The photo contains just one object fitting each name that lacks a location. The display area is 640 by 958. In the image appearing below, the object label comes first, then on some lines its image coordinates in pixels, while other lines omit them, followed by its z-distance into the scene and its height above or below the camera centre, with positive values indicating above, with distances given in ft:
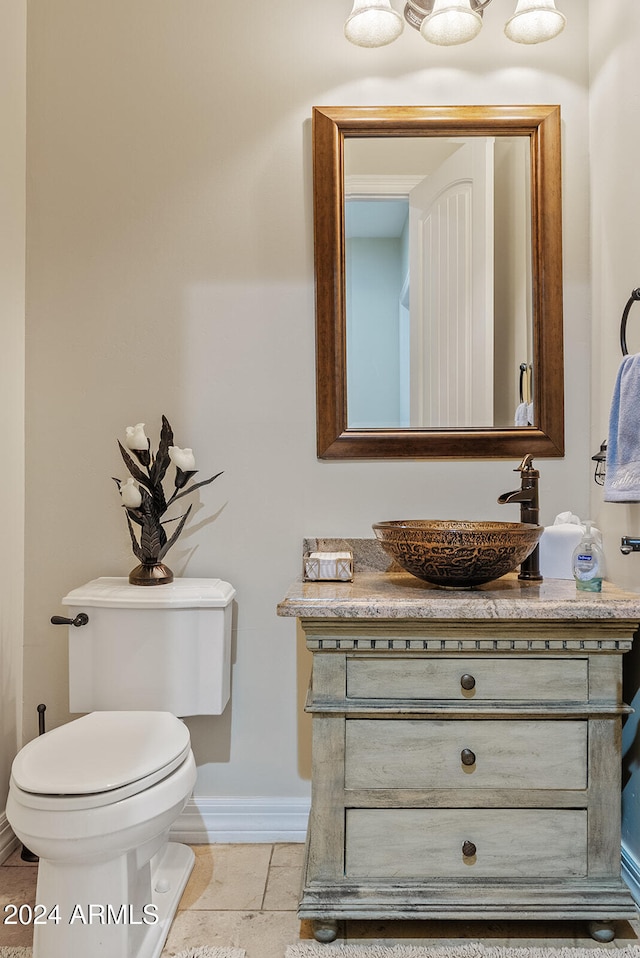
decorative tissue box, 6.03 -0.75
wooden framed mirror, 6.75 +1.93
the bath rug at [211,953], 5.01 -3.44
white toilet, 4.41 -1.94
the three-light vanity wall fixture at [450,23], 6.01 +4.10
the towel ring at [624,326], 5.60 +1.28
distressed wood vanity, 5.08 -2.07
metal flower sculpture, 6.37 -0.09
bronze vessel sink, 5.22 -0.53
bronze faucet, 5.80 -0.16
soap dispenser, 5.46 -0.68
